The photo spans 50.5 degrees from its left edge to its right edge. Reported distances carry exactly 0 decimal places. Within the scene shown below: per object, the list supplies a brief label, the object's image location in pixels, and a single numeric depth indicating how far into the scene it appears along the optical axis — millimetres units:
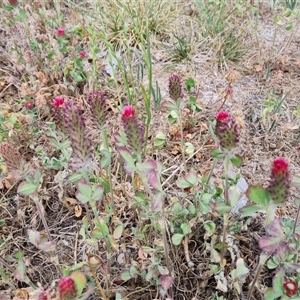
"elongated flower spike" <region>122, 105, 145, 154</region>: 296
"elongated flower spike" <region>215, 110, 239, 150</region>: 287
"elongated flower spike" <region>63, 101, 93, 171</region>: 273
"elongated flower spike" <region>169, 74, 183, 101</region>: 363
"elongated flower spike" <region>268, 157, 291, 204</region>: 257
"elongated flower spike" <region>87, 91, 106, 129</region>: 328
